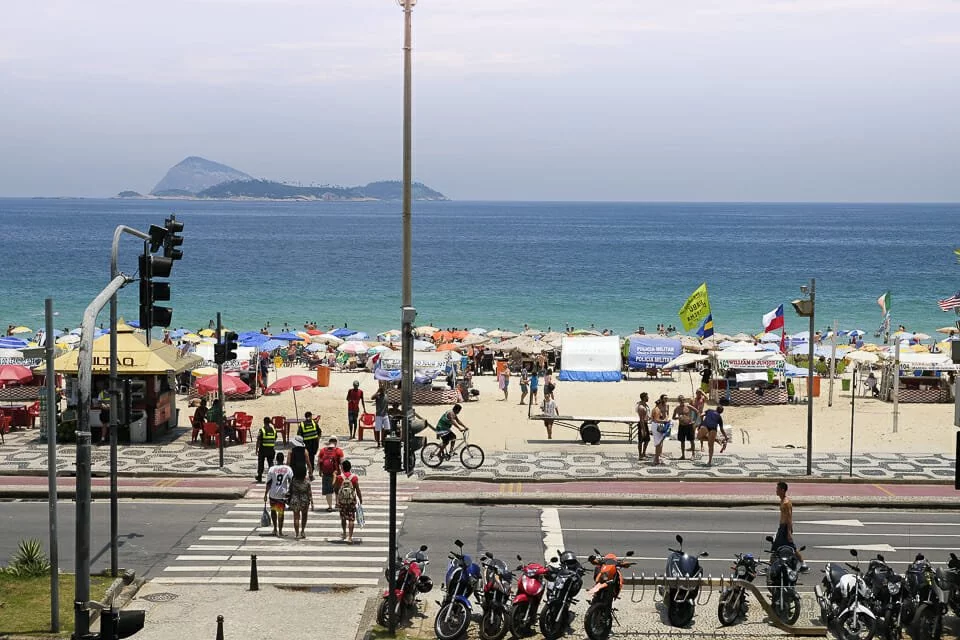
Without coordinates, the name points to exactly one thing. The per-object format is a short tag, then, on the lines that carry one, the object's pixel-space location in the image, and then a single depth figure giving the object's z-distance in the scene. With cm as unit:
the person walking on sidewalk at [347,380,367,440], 3123
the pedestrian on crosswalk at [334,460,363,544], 2000
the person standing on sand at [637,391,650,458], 2861
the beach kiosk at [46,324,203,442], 3020
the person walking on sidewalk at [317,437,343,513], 2222
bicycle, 2748
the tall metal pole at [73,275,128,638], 1210
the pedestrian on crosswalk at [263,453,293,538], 2025
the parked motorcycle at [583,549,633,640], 1475
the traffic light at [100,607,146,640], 1072
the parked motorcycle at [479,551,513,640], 1485
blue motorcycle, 1485
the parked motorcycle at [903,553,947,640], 1462
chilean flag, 4328
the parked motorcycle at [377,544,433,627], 1563
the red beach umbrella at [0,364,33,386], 3435
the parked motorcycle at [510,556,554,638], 1503
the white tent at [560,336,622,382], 4116
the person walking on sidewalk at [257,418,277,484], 2534
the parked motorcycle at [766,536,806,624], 1571
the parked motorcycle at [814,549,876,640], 1446
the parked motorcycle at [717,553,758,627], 1570
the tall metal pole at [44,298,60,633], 1509
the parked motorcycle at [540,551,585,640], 1491
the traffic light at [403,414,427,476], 1672
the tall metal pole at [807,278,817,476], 2630
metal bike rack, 1541
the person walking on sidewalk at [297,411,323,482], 2588
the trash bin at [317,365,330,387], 4528
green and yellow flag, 4384
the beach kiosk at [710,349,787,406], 4006
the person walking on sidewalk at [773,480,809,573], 1744
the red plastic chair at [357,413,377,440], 3200
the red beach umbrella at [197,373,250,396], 3164
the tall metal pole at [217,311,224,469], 2711
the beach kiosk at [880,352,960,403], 3997
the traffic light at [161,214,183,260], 1598
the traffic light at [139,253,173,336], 1420
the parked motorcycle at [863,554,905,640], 1456
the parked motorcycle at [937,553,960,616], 1549
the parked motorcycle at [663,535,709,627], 1556
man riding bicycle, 2738
